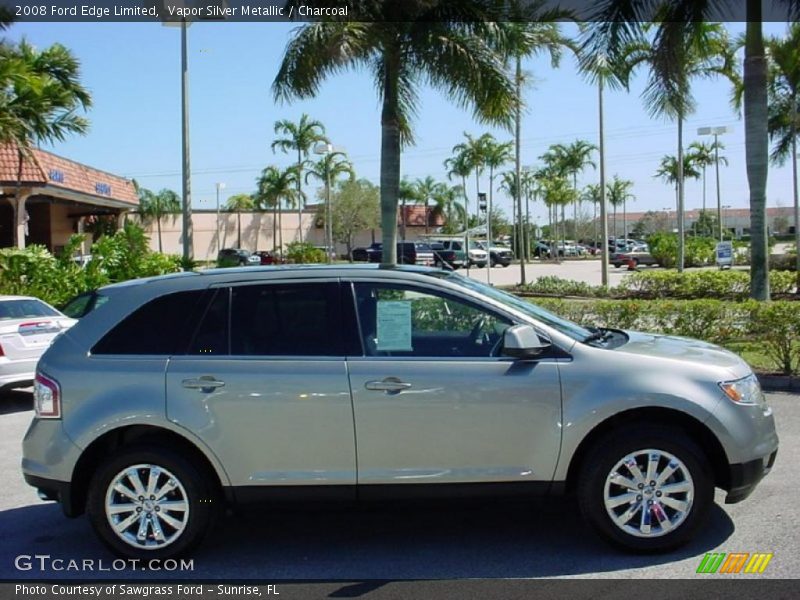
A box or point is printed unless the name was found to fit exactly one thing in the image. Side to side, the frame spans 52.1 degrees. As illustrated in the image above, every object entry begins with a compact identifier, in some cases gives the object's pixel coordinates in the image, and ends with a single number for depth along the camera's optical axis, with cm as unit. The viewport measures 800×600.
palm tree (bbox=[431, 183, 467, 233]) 7975
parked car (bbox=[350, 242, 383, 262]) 5414
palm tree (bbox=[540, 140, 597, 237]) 6600
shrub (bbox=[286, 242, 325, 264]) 3867
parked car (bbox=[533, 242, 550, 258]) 6569
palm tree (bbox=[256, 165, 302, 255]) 6438
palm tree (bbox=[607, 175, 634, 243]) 8638
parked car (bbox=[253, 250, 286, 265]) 4757
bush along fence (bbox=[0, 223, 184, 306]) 1689
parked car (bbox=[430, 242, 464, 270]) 4684
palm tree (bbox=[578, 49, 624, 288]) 1421
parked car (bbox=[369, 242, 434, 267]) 4268
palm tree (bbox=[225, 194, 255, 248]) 7944
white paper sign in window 502
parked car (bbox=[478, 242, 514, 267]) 5044
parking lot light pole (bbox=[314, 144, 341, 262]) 3222
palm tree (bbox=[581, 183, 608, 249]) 8125
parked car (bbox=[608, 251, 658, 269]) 4662
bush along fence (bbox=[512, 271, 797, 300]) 2233
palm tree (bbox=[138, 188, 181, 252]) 7438
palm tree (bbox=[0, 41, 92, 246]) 1831
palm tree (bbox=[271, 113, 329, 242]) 5566
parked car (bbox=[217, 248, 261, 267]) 4588
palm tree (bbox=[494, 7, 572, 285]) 1457
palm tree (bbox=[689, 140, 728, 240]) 5750
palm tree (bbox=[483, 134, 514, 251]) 5734
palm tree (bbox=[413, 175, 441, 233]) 7938
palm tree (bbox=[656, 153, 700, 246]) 5869
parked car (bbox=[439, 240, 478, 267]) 4738
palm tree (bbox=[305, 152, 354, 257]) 6006
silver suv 482
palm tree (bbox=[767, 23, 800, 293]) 2297
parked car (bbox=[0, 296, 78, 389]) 1025
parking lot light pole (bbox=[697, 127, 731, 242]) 3353
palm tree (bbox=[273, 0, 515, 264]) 1405
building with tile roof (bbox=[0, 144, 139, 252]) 2392
